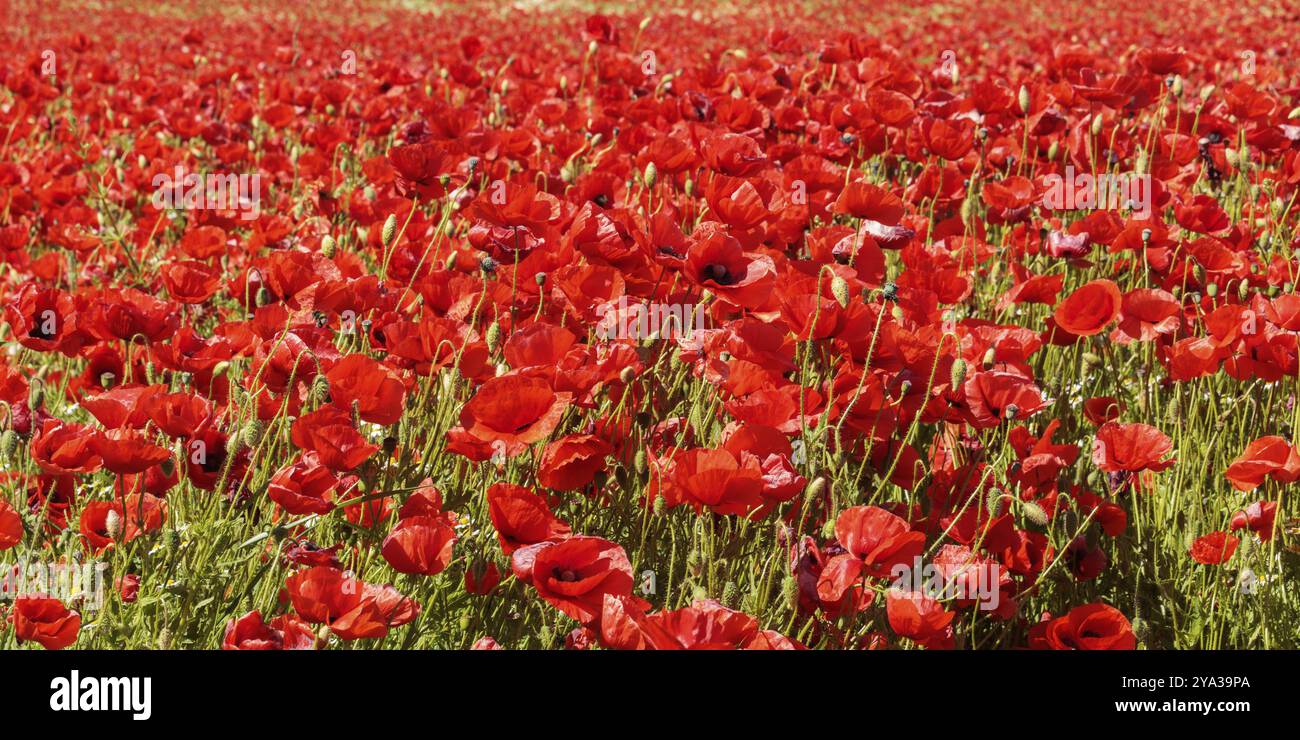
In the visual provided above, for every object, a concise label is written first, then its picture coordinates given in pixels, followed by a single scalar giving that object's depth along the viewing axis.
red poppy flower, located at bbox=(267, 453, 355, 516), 2.69
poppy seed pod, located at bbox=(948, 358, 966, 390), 2.77
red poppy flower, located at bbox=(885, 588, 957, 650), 2.60
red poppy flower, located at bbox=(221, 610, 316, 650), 2.58
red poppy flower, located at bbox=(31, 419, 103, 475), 2.72
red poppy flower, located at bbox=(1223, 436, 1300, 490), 2.78
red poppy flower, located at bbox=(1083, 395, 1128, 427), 3.04
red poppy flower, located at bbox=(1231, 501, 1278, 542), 2.82
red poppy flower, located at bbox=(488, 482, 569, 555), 2.65
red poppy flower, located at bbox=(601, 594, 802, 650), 2.50
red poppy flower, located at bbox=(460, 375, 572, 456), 2.69
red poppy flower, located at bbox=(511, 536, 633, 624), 2.58
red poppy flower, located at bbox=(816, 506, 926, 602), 2.63
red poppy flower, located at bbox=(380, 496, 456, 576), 2.65
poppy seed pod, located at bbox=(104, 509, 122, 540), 2.73
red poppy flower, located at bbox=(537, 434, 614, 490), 2.73
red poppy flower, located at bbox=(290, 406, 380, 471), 2.69
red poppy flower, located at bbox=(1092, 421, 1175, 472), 2.79
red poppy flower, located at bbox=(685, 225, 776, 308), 2.85
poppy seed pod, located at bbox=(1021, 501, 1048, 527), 2.73
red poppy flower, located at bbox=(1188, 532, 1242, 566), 2.82
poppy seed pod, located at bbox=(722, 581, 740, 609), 2.69
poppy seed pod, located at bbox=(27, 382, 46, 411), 2.92
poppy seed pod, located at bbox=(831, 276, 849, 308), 2.81
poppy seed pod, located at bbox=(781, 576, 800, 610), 2.65
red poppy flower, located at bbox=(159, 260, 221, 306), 3.12
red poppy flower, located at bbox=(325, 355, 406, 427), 2.75
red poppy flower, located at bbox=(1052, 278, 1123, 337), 2.99
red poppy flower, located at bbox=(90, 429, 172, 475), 2.66
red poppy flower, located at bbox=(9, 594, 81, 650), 2.61
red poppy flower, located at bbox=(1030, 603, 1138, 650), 2.66
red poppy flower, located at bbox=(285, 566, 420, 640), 2.58
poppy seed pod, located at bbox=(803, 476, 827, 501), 2.72
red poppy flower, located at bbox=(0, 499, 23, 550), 2.66
